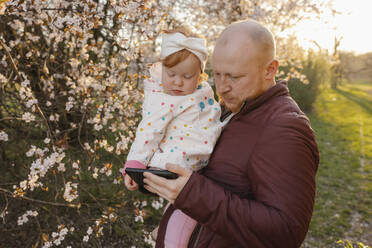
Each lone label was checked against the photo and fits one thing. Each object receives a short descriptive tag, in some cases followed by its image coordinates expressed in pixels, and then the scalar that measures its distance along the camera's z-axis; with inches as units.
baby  59.2
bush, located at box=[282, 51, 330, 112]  543.2
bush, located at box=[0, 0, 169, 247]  114.3
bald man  44.9
